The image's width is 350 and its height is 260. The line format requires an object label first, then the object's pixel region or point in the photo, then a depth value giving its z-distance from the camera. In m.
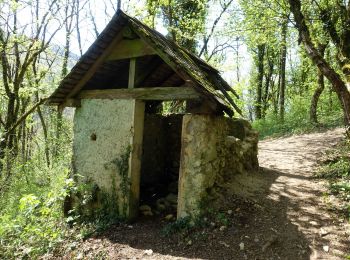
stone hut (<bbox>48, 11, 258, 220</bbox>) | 5.67
